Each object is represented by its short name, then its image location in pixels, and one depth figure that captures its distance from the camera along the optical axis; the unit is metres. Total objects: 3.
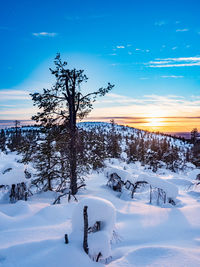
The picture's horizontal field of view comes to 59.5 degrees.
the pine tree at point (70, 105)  11.19
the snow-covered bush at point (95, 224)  4.23
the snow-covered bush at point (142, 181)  10.88
